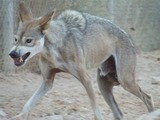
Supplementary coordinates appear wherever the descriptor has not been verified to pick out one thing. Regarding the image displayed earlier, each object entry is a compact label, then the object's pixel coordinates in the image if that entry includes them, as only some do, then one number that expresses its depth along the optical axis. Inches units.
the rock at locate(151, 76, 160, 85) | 723.7
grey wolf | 468.8
